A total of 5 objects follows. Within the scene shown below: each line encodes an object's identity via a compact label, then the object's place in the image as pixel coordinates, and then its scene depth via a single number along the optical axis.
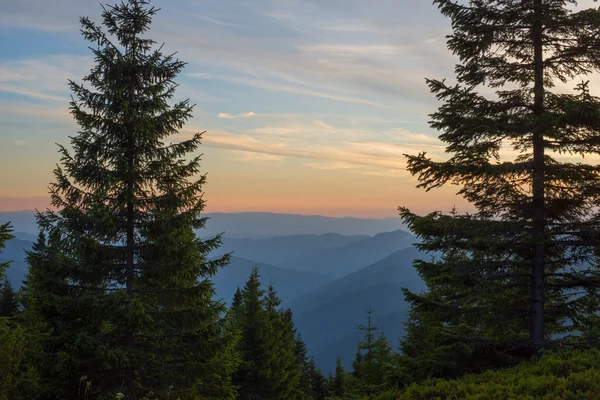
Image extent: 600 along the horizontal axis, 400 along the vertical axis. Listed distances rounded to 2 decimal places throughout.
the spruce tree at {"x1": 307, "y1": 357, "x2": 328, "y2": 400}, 43.67
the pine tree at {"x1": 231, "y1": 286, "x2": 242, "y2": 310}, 58.04
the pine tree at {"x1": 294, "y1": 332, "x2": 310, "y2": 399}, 46.20
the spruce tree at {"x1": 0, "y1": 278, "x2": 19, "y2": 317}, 36.81
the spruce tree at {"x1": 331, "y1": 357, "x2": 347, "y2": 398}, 44.35
